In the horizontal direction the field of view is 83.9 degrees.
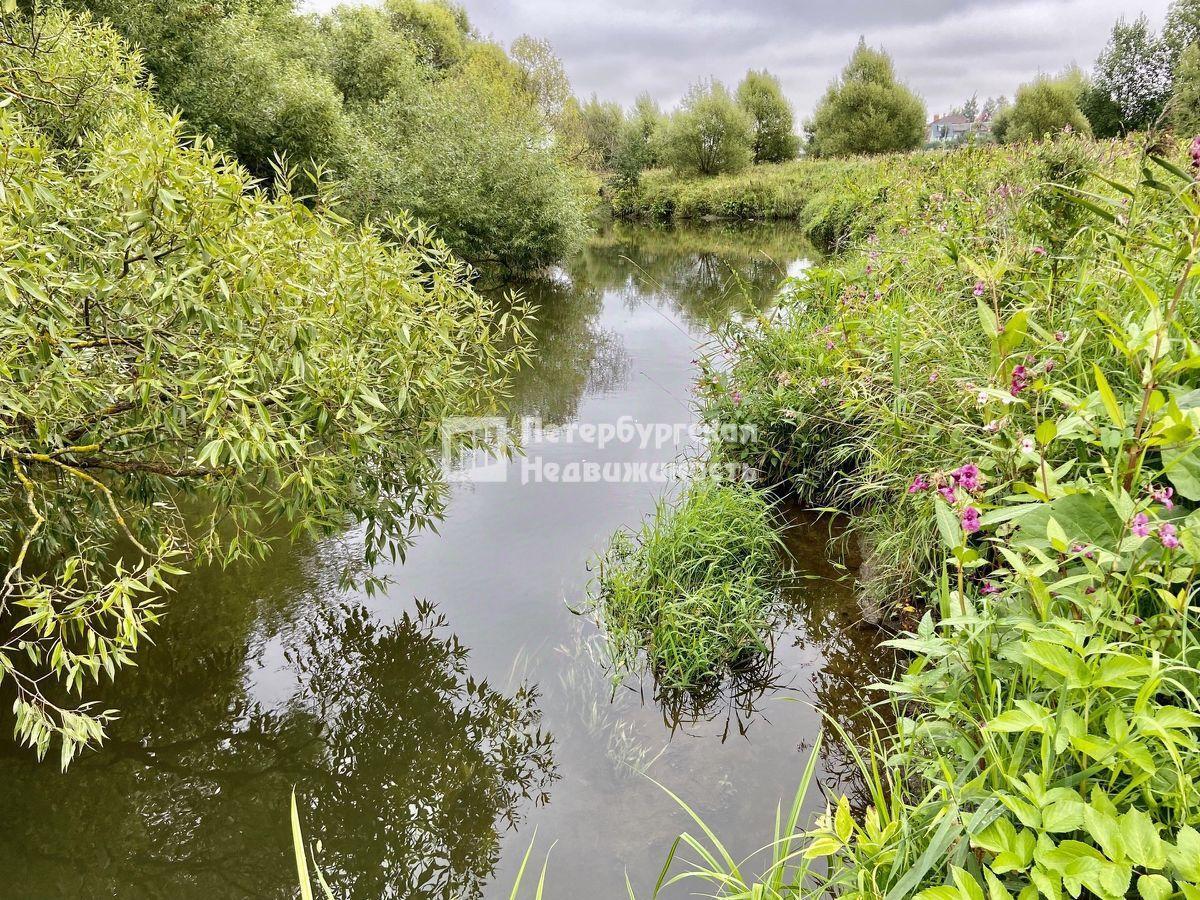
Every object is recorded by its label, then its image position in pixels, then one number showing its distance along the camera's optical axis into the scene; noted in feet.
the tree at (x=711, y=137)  116.78
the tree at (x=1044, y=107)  87.20
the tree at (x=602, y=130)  133.18
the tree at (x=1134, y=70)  85.66
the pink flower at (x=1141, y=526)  4.94
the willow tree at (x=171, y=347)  8.38
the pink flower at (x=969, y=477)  6.14
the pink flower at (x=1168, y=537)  4.83
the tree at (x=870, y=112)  111.86
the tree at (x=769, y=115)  125.18
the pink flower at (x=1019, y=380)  7.14
